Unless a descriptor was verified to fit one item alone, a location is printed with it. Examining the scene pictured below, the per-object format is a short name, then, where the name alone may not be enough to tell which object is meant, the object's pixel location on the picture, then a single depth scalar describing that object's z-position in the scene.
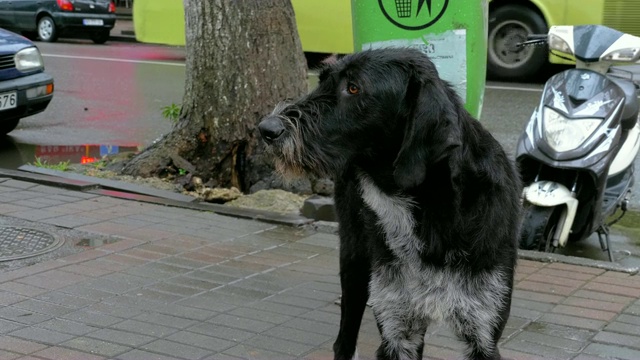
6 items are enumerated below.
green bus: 13.92
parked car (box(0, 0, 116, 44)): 23.34
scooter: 6.01
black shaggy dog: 3.12
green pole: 5.09
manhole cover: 5.82
